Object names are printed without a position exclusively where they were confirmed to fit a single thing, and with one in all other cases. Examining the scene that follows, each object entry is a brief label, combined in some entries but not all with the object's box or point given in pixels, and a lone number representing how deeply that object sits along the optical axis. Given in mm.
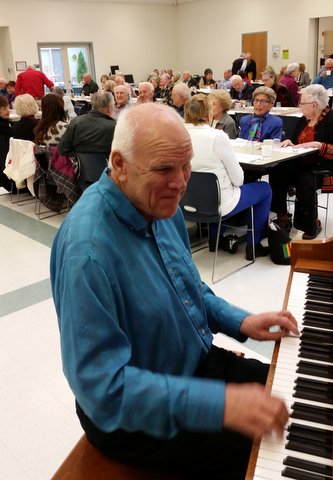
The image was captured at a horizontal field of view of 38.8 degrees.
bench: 1165
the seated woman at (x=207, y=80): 12353
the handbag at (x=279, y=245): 3436
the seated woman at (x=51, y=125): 4703
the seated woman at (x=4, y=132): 5381
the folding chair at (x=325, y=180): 3849
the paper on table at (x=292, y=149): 3811
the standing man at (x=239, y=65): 11766
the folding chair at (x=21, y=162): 4641
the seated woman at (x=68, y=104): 8082
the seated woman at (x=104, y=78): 10594
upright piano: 886
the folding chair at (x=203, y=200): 3127
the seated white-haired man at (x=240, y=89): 8492
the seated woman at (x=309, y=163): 3828
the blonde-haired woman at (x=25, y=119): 5062
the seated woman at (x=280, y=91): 7191
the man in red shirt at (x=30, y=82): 8992
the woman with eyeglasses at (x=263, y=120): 4141
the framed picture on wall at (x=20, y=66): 12688
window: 13672
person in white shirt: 3125
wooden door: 13633
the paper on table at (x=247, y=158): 3559
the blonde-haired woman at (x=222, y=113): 4484
